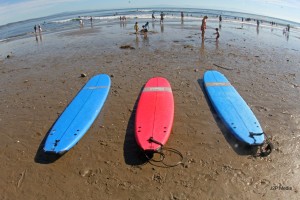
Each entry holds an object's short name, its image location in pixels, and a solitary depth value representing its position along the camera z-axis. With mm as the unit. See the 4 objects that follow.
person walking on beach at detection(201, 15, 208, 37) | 18672
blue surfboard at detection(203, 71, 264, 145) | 5977
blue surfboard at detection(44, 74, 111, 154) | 5891
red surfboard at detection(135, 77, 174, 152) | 5715
